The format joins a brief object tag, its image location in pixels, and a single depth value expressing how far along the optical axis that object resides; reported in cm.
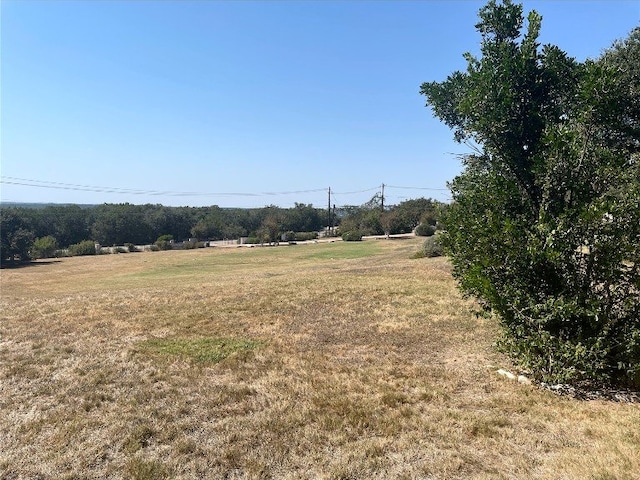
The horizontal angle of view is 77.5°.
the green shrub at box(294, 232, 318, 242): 6562
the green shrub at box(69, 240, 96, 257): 4994
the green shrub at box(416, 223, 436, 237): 5384
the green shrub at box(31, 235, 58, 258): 4606
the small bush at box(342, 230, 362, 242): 5700
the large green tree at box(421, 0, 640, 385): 507
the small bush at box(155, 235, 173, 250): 5444
